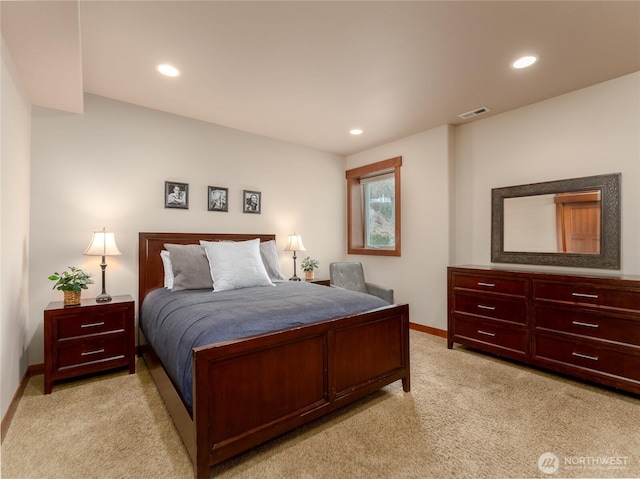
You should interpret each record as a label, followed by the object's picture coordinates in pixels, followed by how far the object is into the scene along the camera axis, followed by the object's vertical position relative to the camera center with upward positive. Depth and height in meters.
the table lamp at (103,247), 2.69 -0.05
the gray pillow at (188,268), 2.87 -0.26
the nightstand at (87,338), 2.39 -0.80
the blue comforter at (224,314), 1.67 -0.47
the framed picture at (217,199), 3.67 +0.51
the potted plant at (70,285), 2.52 -0.37
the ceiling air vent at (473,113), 3.30 +1.42
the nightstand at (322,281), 4.00 -0.51
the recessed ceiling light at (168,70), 2.44 +1.38
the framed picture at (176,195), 3.37 +0.51
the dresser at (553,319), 2.30 -0.67
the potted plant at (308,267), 4.25 -0.35
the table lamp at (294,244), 4.14 -0.03
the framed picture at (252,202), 3.95 +0.51
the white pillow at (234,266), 2.87 -0.24
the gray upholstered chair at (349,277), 4.28 -0.50
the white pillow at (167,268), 3.04 -0.27
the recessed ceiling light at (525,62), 2.35 +1.40
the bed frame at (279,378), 1.50 -0.81
